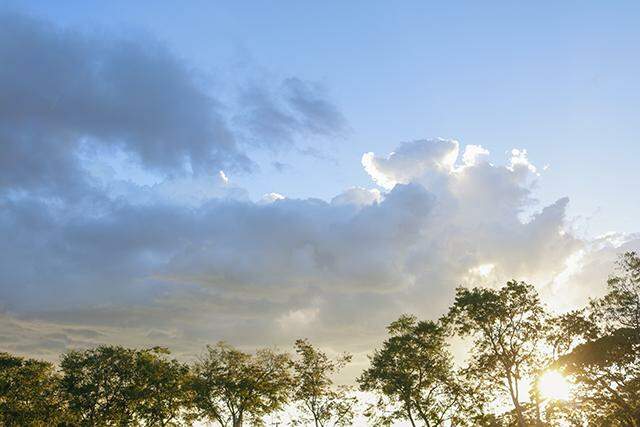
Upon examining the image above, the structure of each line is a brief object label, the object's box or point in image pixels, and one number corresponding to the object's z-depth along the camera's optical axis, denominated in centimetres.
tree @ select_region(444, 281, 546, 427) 5769
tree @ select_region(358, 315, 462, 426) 6694
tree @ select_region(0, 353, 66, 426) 6894
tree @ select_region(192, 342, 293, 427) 7403
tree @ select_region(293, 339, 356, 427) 7644
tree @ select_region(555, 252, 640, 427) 5322
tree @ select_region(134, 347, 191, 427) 7612
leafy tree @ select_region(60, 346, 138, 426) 7500
